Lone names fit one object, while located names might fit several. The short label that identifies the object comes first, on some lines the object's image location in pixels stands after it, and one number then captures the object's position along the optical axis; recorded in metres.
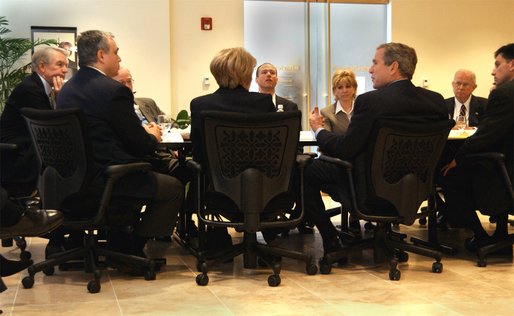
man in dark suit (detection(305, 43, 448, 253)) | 3.49
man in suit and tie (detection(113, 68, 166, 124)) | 5.06
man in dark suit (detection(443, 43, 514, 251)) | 3.74
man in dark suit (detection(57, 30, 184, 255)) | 3.31
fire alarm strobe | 8.07
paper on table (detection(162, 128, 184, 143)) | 3.81
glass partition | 8.60
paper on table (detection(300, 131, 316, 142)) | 4.13
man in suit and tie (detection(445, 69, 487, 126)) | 6.09
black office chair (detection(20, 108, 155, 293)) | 3.16
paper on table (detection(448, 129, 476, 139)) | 4.18
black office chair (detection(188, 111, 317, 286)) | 3.24
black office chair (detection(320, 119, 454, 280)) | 3.42
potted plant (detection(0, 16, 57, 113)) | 7.15
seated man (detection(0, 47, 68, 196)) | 3.86
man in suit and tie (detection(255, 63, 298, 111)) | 5.55
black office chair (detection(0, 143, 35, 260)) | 3.75
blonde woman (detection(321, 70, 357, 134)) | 4.86
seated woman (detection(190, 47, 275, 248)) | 3.46
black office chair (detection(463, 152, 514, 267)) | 3.69
